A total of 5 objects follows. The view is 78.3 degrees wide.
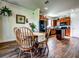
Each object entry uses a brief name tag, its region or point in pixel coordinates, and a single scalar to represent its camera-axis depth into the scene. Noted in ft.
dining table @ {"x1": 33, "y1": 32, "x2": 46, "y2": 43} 5.42
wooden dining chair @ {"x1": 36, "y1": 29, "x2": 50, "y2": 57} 5.95
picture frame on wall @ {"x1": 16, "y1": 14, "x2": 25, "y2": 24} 9.43
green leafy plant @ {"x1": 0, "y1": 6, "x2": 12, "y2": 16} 8.43
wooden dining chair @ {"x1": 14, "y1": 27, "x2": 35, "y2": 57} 4.53
